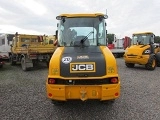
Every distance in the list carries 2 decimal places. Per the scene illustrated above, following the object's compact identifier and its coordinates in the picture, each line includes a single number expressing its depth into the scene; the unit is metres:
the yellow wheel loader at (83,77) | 2.78
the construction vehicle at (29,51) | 7.33
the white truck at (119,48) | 13.29
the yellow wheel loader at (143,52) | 7.36
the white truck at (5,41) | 10.19
